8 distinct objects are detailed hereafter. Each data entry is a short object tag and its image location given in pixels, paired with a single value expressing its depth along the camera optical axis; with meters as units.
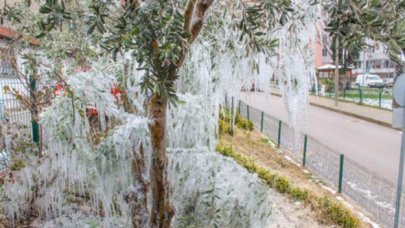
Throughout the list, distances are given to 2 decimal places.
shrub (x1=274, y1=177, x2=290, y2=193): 5.43
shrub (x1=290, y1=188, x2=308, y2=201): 5.14
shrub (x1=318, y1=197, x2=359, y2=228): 4.41
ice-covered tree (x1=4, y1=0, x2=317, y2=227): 1.46
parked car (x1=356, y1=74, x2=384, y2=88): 30.05
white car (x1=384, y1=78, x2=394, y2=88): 28.41
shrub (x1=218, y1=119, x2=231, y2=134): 8.67
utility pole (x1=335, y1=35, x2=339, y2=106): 17.17
